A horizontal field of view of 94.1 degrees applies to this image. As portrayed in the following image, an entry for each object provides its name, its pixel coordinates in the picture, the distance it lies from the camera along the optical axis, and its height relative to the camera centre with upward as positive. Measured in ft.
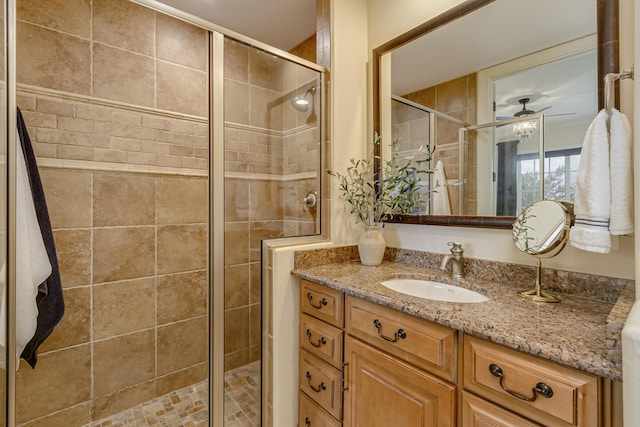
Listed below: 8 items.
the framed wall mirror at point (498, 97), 3.44 +1.56
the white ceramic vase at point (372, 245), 4.99 -0.58
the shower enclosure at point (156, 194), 4.63 +0.30
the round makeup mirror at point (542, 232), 3.30 -0.24
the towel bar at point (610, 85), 2.89 +1.25
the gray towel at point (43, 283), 4.36 -1.10
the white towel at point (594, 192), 2.87 +0.18
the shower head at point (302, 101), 5.35 +1.97
